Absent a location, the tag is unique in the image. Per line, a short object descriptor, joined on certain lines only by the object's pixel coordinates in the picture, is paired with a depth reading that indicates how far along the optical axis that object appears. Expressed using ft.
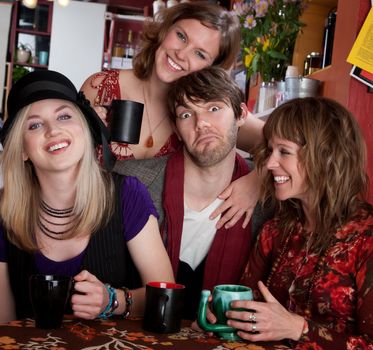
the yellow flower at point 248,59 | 10.80
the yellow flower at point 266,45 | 10.10
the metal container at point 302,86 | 7.96
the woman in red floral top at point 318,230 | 4.21
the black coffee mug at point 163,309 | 3.62
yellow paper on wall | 6.86
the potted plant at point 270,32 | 9.55
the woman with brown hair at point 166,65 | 6.89
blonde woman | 4.95
